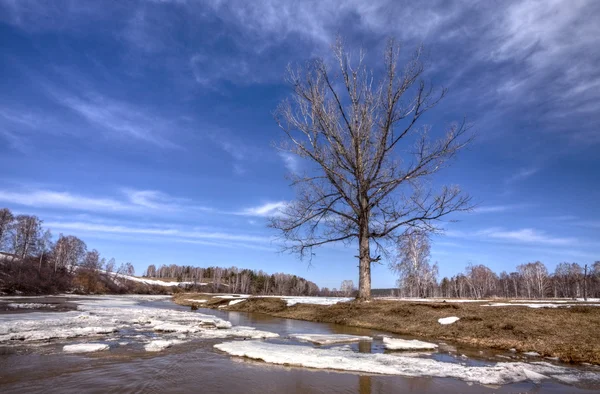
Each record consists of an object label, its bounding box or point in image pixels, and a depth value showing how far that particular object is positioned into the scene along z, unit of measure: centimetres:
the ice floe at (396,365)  383
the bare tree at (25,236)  7094
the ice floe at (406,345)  573
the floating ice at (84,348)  462
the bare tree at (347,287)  13400
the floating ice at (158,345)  496
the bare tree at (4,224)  6762
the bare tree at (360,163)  1248
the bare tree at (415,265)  4308
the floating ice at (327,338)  628
